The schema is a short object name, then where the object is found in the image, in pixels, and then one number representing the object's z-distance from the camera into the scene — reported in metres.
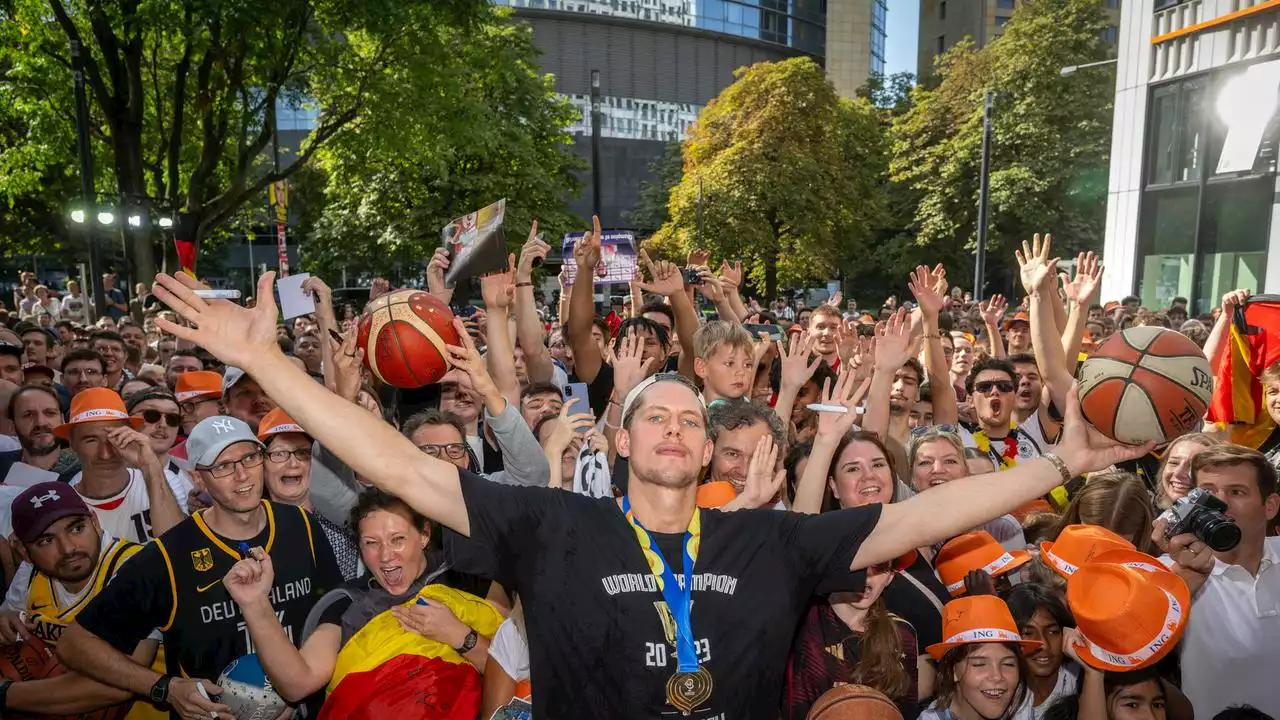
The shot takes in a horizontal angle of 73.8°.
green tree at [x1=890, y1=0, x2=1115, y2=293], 33.59
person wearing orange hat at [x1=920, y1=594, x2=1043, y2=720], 3.46
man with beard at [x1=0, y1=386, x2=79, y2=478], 5.71
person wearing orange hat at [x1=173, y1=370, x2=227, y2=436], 6.50
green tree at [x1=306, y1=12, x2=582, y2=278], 31.09
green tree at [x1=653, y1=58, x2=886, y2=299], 31.22
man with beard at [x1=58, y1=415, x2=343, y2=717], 3.62
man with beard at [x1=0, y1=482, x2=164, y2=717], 3.81
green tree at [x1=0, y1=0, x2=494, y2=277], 16.52
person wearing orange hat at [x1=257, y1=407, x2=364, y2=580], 4.73
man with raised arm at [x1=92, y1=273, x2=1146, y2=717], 2.70
